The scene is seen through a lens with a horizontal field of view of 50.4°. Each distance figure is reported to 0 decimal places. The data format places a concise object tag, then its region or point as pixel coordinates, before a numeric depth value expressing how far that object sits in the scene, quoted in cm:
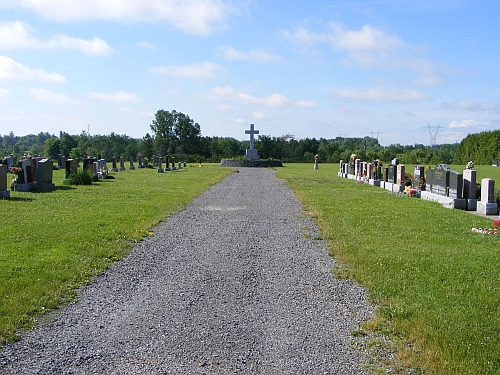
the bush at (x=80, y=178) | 2408
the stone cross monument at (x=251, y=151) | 6275
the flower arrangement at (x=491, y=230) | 1151
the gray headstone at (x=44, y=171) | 2041
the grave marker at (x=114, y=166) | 3872
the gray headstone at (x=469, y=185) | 1695
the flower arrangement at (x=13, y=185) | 1933
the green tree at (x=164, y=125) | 10331
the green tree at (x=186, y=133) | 10112
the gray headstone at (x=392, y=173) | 2505
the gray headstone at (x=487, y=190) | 1569
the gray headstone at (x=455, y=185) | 1712
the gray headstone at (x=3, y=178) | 1677
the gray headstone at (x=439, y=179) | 1803
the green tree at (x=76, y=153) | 5539
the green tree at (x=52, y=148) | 7244
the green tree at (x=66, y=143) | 7371
